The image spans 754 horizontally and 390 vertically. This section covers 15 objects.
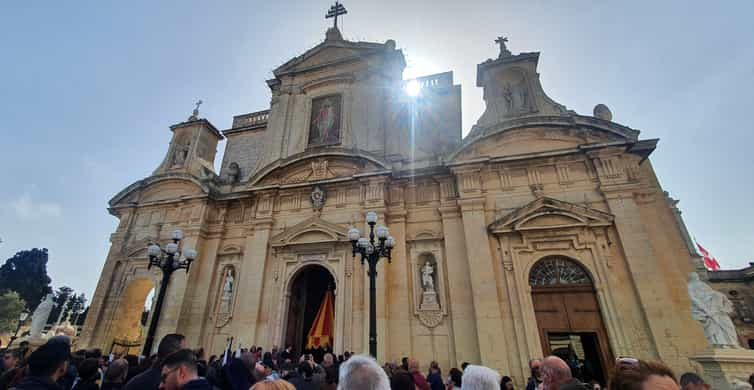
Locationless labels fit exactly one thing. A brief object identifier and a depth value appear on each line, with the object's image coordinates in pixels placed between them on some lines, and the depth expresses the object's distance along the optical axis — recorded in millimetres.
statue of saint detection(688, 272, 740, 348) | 6680
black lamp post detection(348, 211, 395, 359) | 7438
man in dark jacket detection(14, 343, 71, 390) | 2574
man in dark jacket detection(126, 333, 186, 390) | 2971
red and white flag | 16891
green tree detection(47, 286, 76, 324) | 45275
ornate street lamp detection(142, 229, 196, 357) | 8227
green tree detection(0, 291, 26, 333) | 31539
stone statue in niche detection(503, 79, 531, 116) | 12602
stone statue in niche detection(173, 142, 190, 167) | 16531
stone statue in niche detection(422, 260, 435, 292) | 10703
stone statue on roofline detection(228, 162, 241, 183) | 15319
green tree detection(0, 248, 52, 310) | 40500
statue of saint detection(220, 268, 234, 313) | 12430
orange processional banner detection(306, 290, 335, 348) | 11938
